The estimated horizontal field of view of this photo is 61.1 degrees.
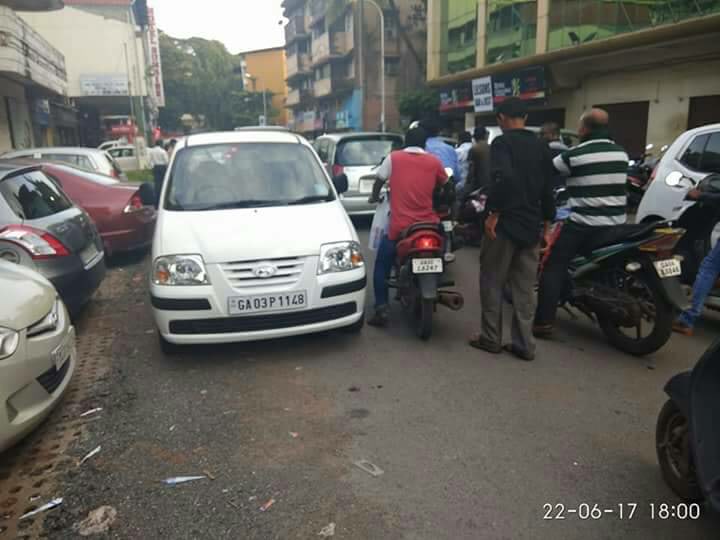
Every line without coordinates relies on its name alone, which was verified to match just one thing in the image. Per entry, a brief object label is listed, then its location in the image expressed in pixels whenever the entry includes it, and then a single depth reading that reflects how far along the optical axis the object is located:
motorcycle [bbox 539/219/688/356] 4.56
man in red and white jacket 5.38
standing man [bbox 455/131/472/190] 10.06
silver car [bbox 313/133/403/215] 10.88
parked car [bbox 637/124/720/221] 6.16
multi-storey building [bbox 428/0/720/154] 16.34
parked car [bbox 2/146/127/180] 10.08
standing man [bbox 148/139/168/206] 6.51
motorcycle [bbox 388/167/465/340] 5.07
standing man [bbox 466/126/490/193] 8.95
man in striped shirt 4.84
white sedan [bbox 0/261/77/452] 3.19
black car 5.05
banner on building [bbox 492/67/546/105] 21.83
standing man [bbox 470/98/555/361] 4.62
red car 8.42
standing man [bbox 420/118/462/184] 8.52
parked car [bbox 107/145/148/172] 28.69
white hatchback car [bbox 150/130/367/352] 4.54
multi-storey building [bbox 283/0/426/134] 41.78
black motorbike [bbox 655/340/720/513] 2.48
